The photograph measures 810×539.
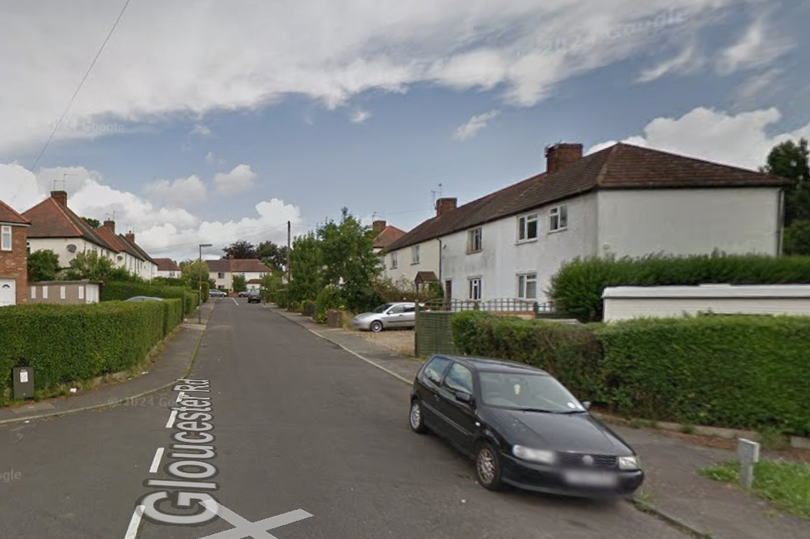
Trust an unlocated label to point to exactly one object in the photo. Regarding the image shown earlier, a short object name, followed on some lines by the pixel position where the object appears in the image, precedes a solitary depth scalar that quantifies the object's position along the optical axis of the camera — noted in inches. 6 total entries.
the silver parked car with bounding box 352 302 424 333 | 920.9
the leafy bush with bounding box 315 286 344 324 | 1119.6
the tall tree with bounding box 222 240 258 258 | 4264.3
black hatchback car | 179.2
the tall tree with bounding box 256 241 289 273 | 3853.1
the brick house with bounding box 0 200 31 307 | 951.6
